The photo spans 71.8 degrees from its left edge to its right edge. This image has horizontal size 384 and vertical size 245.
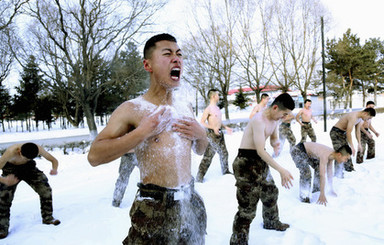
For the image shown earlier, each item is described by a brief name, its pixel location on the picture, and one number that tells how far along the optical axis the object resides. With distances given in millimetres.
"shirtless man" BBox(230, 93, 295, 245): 3018
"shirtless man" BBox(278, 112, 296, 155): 8297
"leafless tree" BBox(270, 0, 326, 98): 19203
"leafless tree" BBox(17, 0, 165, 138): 12367
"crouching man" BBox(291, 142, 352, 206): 4383
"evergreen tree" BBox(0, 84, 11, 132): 29653
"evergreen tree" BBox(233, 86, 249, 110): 41556
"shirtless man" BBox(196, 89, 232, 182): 6000
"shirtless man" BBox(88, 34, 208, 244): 1521
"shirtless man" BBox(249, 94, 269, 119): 7995
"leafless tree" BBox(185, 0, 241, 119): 17906
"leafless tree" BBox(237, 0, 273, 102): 18302
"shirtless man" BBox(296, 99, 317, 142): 9007
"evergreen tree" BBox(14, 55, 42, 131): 30672
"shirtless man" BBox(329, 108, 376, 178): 5984
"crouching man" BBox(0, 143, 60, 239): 4023
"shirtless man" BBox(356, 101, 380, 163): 7340
